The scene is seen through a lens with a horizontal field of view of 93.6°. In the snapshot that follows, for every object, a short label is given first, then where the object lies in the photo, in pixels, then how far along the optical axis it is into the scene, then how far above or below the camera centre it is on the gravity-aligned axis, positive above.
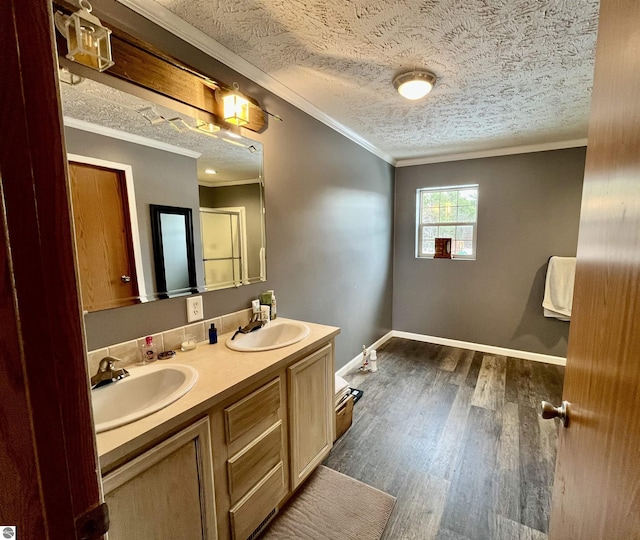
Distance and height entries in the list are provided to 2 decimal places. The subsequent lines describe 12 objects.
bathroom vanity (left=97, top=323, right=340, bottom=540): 0.88 -0.78
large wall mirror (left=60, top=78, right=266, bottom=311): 1.20 +0.23
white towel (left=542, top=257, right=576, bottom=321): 3.09 -0.56
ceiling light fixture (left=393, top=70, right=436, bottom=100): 1.81 +0.93
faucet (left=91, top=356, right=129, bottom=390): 1.12 -0.52
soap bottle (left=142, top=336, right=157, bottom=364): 1.38 -0.52
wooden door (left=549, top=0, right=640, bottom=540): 0.51 -0.16
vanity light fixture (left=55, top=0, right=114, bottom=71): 1.00 +0.69
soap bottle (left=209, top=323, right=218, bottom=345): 1.62 -0.53
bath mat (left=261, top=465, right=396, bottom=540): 1.45 -1.42
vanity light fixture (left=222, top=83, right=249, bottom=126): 1.62 +0.70
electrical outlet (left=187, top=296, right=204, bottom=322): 1.59 -0.39
